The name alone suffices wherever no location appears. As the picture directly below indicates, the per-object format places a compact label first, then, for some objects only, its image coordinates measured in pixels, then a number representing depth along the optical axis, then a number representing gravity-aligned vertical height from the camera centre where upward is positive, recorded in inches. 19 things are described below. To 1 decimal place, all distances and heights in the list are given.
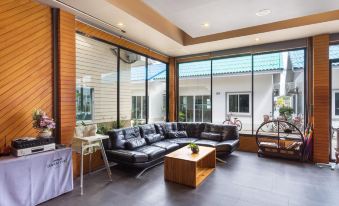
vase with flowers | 112.6 -12.7
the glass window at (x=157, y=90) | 244.3 +15.4
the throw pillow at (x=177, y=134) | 222.8 -38.5
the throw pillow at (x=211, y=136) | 210.1 -38.1
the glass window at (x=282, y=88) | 208.2 +16.6
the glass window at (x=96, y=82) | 158.2 +17.5
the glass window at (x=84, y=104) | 156.5 -1.9
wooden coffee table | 130.2 -47.0
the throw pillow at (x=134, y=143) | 164.7 -36.6
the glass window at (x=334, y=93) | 181.0 +8.3
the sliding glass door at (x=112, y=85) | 161.2 +16.4
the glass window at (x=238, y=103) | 285.4 -2.1
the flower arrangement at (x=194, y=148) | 151.8 -37.2
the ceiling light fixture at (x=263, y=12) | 125.5 +59.6
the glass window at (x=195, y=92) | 270.5 +14.6
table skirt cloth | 94.5 -41.4
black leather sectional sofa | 153.4 -39.4
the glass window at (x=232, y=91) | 248.6 +15.9
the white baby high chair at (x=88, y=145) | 126.3 -29.4
